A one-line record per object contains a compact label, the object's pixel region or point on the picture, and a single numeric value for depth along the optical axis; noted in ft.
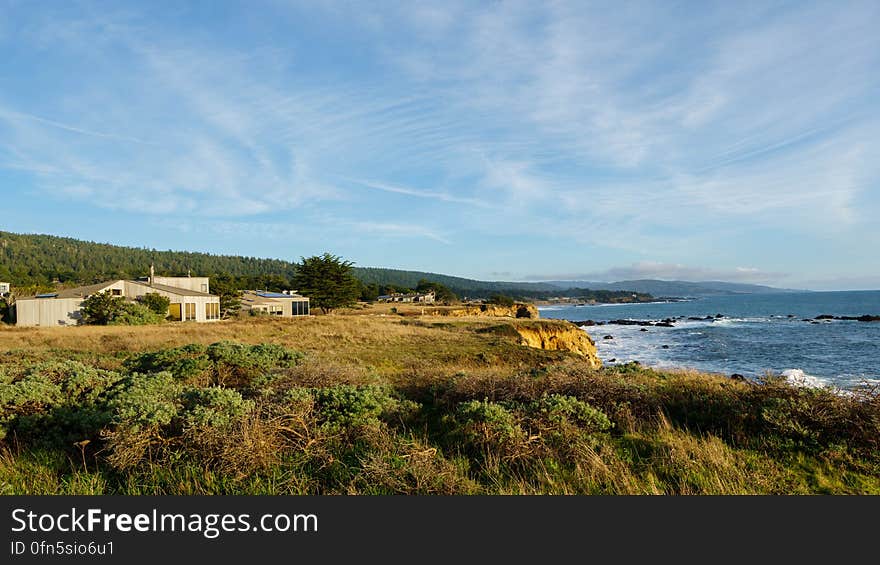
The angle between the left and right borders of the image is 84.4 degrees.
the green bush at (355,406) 19.13
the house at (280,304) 179.63
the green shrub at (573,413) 19.06
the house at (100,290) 119.96
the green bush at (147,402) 16.97
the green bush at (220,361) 31.27
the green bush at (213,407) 17.11
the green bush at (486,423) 17.24
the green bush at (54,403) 19.24
